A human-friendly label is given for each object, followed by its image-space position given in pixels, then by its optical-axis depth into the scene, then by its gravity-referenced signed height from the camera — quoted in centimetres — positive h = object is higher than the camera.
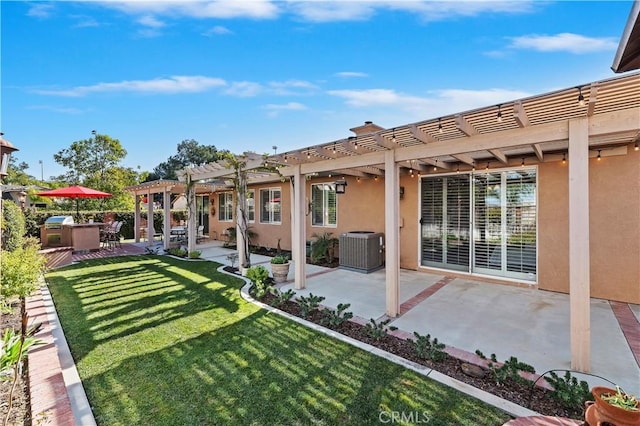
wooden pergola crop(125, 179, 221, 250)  1165 +103
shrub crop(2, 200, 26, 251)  790 -39
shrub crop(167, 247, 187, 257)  1088 -149
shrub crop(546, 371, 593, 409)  265 -174
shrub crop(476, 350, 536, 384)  303 -175
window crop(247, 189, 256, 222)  1297 +29
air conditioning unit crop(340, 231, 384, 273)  825 -118
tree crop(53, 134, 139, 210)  2297 +409
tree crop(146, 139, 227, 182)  4481 +884
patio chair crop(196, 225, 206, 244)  1548 -126
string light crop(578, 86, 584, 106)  279 +111
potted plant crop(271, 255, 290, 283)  721 -146
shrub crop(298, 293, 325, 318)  505 -170
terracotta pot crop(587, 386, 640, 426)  164 -121
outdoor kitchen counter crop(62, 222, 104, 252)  1151 -91
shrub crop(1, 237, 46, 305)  462 -98
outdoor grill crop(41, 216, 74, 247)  1195 -72
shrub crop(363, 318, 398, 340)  408 -176
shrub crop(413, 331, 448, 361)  352 -175
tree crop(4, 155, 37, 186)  3185 +510
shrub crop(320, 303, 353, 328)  455 -174
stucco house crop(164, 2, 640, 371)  325 +46
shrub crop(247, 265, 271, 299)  603 -153
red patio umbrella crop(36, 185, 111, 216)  1163 +87
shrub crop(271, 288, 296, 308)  560 -170
